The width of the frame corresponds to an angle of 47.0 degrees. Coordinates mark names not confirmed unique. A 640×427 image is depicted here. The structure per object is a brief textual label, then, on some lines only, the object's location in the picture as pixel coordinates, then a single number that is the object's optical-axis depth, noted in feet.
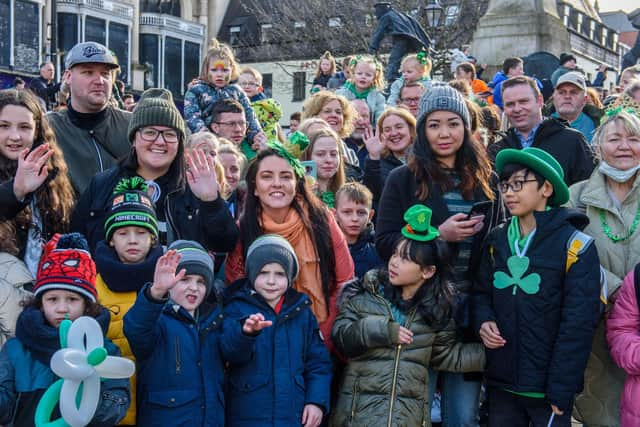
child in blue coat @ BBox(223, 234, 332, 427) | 12.80
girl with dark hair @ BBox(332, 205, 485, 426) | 13.20
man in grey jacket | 16.08
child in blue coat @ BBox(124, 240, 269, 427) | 12.20
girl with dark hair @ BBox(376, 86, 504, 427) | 14.21
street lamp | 61.16
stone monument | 47.70
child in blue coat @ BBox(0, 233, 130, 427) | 11.35
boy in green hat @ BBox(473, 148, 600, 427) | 12.89
